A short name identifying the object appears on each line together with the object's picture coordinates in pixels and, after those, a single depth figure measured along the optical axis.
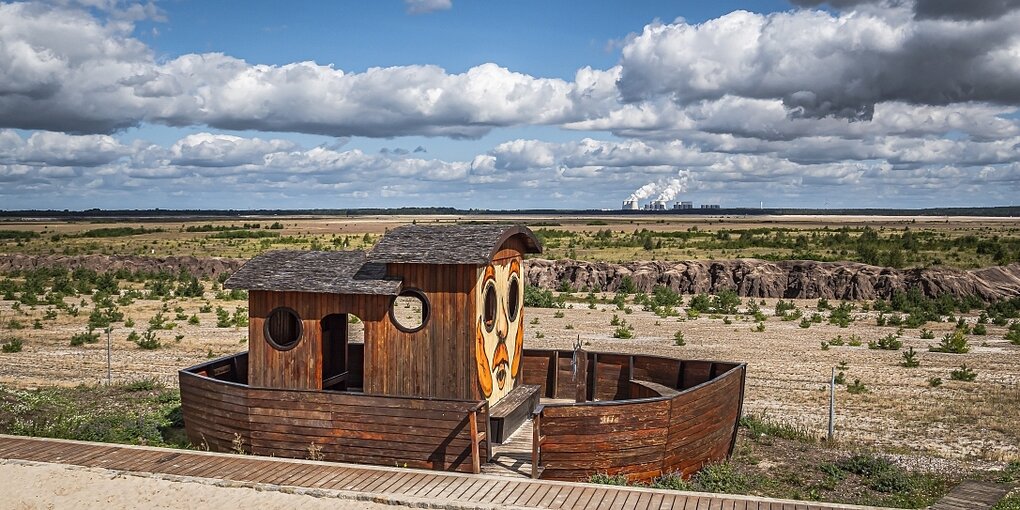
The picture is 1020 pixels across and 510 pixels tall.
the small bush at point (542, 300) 42.28
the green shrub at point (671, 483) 12.19
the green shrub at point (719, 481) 12.80
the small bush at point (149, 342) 28.61
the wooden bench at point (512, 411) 13.58
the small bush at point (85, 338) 29.40
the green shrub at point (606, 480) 11.92
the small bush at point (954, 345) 29.05
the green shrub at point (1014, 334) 31.40
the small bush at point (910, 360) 26.27
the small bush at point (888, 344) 30.08
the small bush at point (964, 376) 23.89
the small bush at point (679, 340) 30.25
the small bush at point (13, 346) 27.45
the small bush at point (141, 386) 20.75
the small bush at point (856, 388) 22.14
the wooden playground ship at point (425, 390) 12.28
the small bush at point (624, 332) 31.73
